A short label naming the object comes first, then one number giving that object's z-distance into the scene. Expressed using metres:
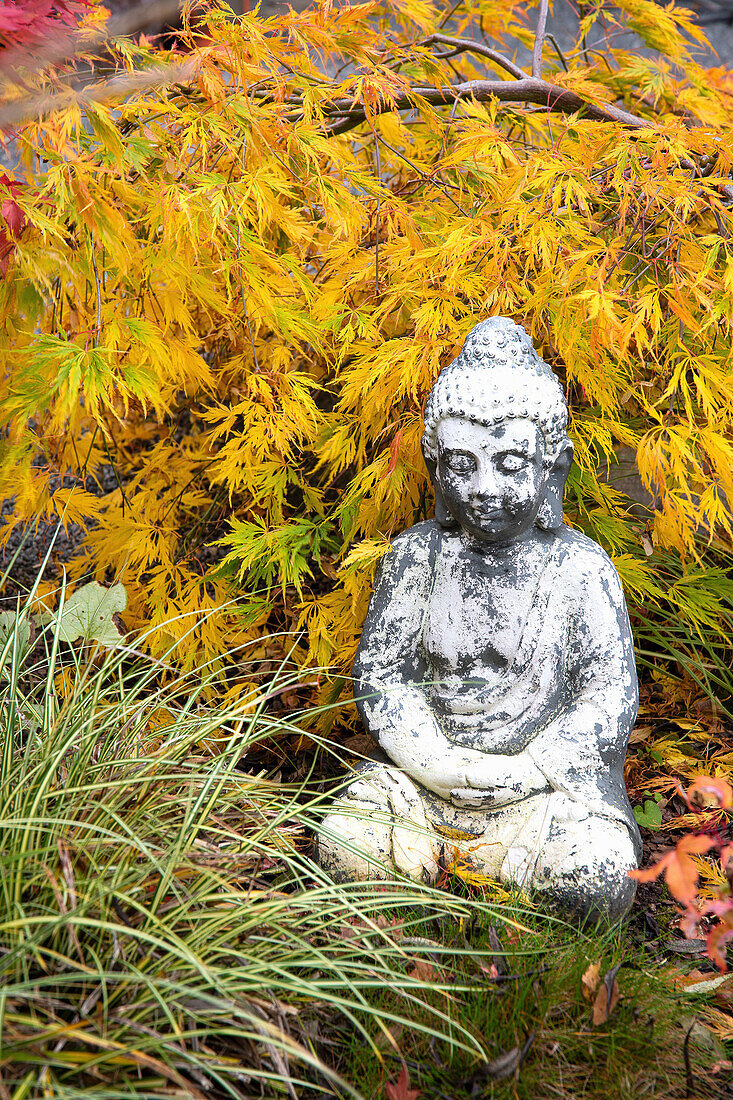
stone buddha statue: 2.49
